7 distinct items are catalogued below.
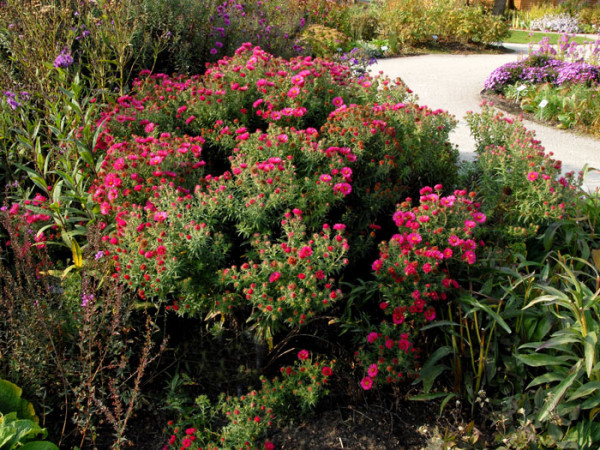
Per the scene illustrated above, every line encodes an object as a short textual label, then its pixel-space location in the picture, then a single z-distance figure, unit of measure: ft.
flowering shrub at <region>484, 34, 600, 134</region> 22.39
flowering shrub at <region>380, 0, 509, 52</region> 43.78
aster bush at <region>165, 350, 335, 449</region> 7.16
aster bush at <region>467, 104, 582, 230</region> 9.49
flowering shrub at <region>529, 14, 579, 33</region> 60.98
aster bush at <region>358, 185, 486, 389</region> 7.66
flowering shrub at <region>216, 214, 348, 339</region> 7.20
